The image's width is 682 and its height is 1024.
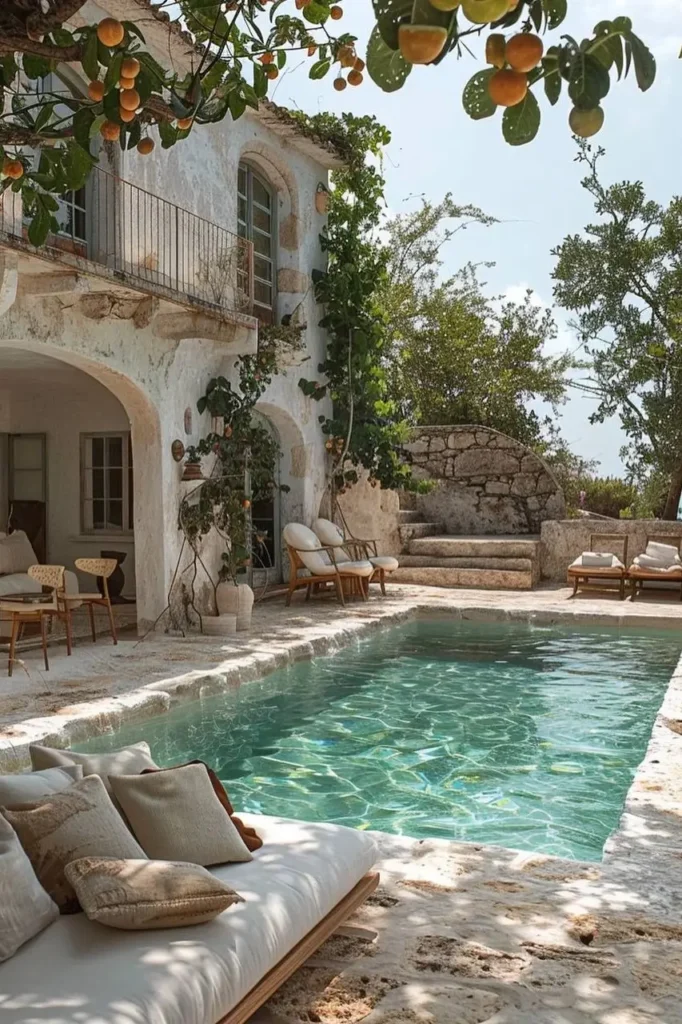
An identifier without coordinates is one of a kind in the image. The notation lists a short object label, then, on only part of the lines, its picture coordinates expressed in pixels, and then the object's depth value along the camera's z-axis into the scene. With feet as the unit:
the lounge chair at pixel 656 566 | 39.83
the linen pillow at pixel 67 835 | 8.25
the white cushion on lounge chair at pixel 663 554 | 40.52
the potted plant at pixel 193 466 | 32.17
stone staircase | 44.14
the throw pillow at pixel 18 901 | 7.43
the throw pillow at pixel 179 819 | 9.11
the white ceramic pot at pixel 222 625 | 30.81
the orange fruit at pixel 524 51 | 3.79
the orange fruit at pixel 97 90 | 7.39
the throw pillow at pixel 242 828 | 10.00
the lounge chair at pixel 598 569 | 40.37
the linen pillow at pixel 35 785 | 8.64
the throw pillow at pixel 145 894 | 7.72
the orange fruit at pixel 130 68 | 6.86
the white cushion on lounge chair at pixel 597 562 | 40.65
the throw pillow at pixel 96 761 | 9.72
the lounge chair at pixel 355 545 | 40.37
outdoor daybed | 6.75
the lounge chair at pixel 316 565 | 37.55
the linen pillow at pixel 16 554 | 32.96
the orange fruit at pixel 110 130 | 7.51
